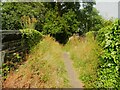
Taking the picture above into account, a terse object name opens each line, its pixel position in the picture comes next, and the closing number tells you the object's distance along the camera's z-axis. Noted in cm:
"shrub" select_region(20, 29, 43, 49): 354
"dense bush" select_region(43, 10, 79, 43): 896
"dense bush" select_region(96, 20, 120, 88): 223
